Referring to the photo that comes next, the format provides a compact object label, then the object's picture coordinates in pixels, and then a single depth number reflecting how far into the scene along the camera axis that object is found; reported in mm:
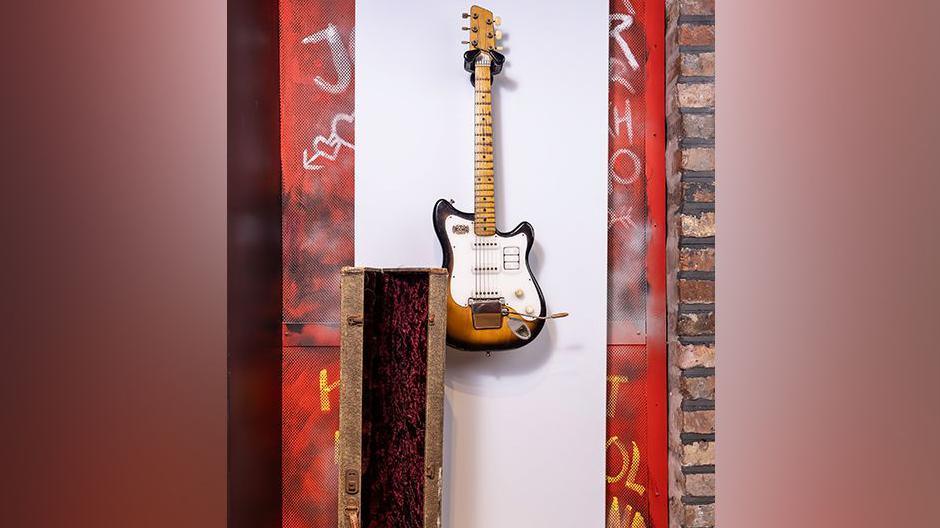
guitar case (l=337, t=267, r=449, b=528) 1616
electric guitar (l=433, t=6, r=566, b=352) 1773
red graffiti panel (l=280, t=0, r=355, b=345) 1878
